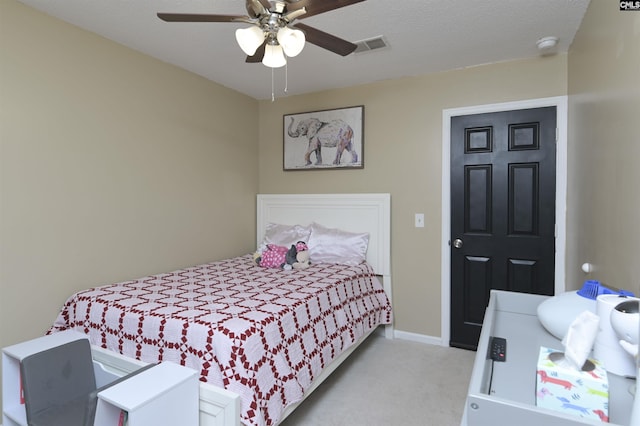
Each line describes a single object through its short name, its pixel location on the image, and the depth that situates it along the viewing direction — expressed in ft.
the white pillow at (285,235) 11.42
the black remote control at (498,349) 3.60
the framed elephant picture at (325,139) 11.39
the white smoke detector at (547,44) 8.03
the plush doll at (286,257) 10.14
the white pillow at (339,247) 10.77
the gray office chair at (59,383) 5.40
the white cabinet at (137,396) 4.53
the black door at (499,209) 9.18
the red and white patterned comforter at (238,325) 5.30
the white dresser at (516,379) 2.33
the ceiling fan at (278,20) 5.08
